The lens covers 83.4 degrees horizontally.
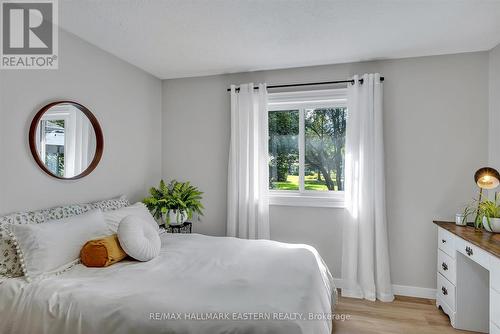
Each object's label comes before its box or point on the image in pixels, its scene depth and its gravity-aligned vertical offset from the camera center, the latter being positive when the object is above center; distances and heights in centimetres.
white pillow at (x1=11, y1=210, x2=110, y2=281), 181 -53
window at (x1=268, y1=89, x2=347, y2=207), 337 +25
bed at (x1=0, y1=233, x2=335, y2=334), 140 -73
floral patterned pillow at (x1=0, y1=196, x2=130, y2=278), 181 -40
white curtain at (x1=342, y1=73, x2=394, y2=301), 300 -35
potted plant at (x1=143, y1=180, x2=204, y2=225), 317 -42
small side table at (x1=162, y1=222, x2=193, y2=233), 324 -73
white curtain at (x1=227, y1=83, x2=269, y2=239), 337 +1
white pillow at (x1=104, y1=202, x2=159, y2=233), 247 -46
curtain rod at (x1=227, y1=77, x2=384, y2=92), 315 +98
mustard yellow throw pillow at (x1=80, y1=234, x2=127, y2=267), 200 -63
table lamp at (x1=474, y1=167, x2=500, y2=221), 251 -9
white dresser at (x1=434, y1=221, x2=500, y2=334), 229 -98
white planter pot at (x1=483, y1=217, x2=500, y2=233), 241 -49
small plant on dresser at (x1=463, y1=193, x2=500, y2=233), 242 -42
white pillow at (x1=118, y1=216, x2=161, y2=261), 213 -57
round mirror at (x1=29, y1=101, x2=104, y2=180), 227 +23
